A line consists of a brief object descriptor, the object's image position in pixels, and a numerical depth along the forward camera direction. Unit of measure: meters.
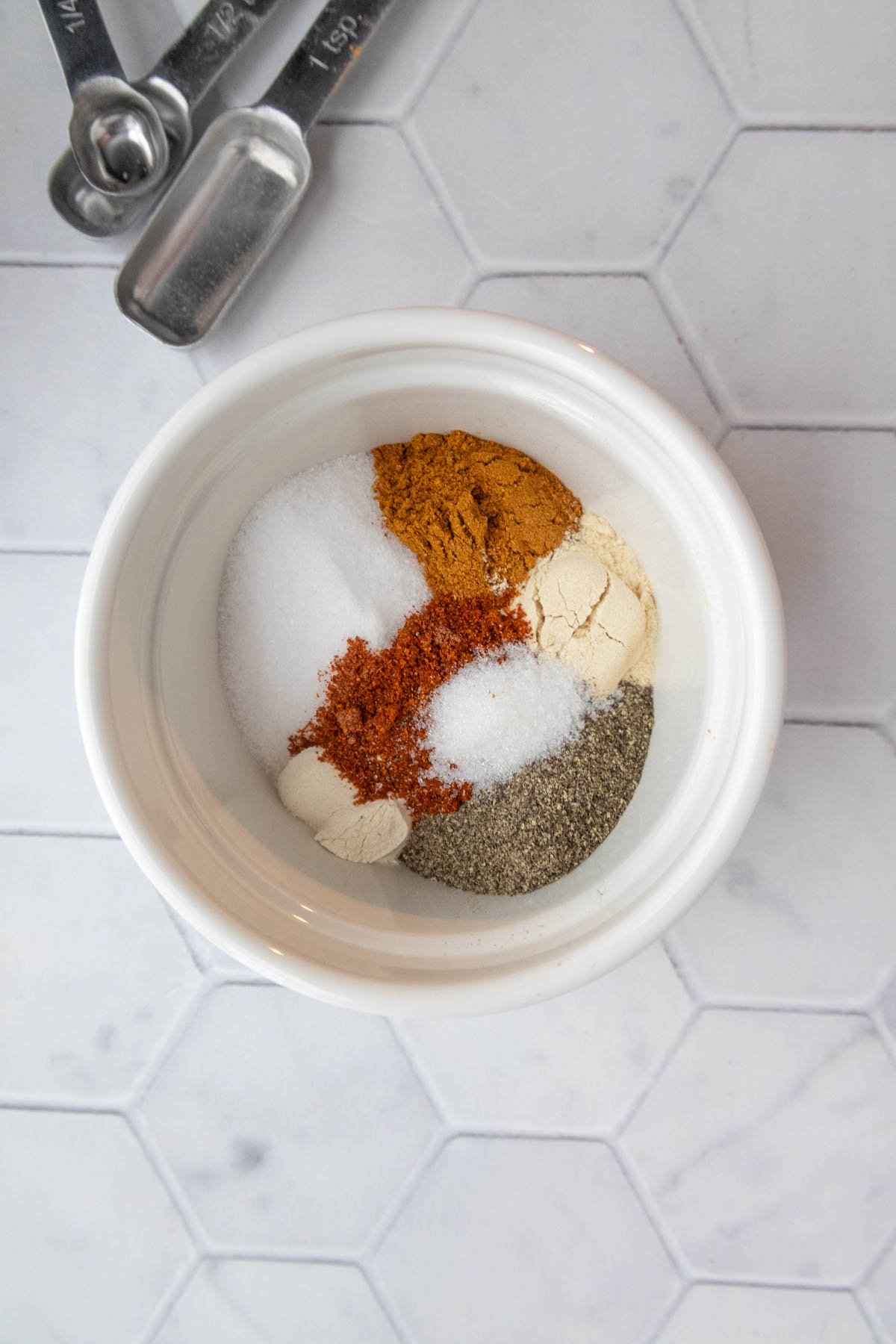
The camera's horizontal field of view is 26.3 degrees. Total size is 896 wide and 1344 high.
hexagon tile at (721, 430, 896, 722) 0.38
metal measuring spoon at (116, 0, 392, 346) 0.38
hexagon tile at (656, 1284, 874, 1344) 0.40
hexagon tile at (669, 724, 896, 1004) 0.39
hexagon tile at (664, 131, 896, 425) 0.38
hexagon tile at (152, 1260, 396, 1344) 0.40
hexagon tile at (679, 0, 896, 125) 0.38
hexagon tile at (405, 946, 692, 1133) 0.39
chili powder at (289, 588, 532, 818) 0.36
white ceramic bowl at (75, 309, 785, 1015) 0.33
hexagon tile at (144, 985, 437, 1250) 0.39
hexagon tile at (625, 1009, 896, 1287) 0.39
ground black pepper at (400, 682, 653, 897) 0.36
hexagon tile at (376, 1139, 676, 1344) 0.40
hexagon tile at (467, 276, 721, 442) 0.38
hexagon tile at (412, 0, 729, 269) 0.38
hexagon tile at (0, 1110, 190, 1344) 0.40
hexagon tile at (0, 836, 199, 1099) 0.40
